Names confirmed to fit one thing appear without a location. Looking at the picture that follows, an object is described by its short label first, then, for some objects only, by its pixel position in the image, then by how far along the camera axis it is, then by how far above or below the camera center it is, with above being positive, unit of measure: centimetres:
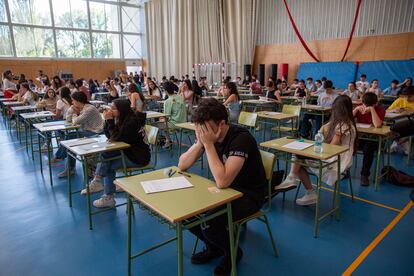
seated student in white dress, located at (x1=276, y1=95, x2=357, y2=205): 322 -69
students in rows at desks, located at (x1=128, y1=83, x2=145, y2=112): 612 -42
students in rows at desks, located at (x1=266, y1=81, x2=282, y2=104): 798 -46
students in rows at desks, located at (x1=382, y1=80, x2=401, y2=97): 973 -36
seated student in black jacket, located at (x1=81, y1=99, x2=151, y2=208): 331 -70
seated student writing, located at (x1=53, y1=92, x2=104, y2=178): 430 -59
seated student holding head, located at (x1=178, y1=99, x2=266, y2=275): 197 -59
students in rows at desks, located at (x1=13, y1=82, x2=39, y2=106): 737 -47
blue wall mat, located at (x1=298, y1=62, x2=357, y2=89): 1271 +34
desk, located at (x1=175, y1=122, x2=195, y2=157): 444 -75
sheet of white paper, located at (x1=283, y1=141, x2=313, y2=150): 300 -70
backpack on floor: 398 -136
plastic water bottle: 286 -66
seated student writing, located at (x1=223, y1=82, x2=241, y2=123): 638 -50
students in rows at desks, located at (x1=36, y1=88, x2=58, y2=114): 643 -54
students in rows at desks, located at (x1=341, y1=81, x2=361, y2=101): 829 -39
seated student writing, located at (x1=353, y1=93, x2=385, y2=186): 399 -56
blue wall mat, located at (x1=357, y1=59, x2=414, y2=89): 1117 +35
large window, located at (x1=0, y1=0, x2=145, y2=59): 1525 +289
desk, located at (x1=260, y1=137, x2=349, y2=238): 273 -72
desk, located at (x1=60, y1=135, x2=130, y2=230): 293 -73
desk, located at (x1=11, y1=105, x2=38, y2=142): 649 -71
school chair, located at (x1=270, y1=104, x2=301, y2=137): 554 -70
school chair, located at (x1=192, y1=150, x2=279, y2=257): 226 -81
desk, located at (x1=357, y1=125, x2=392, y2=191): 370 -73
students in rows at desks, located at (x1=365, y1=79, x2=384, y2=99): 902 -35
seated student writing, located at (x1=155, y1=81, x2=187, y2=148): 580 -62
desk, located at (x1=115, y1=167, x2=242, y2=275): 162 -73
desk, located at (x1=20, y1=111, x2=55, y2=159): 533 -70
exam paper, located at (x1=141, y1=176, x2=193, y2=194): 192 -73
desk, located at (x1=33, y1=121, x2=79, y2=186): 407 -70
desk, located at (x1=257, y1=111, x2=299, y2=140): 520 -68
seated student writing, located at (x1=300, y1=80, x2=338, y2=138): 680 -82
